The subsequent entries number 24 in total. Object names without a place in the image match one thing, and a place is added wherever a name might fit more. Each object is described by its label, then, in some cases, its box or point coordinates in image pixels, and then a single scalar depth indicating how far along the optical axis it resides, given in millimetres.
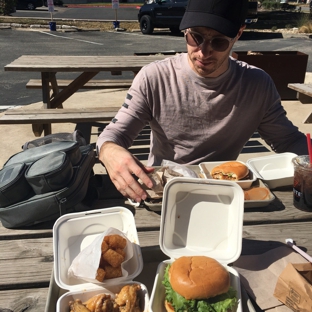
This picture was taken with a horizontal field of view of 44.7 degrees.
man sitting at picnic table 2100
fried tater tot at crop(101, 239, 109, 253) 1205
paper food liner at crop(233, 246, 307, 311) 1209
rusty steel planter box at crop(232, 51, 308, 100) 6906
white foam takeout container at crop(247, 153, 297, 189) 2008
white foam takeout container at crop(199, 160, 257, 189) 1818
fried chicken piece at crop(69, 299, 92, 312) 1105
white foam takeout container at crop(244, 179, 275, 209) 1715
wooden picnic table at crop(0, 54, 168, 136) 4641
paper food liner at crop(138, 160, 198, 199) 1672
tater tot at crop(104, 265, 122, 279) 1186
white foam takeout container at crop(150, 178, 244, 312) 1314
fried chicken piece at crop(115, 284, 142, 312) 1112
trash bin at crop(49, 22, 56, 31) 18219
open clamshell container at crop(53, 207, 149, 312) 1170
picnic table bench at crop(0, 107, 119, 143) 4199
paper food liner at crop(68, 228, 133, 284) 1159
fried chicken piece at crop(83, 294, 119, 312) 1112
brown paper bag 1115
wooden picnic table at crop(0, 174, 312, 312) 1301
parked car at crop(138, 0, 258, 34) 16406
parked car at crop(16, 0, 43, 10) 31000
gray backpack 1571
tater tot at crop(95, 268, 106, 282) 1153
